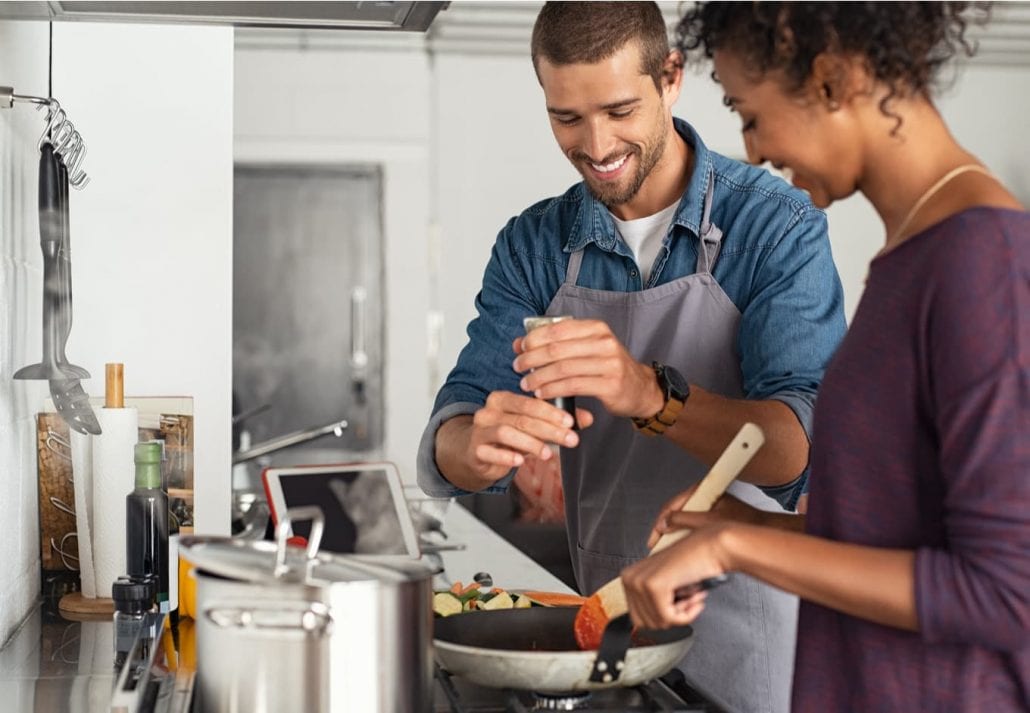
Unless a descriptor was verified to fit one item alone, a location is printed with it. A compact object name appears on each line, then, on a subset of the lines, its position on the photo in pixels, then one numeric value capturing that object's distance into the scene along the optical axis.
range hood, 1.82
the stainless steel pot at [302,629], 1.13
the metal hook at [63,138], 1.92
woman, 0.98
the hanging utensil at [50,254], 1.89
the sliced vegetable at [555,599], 1.77
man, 1.78
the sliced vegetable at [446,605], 1.65
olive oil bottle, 1.81
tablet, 1.44
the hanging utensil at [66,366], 1.93
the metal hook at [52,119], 1.89
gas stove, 1.35
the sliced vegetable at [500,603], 1.69
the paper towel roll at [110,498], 2.01
